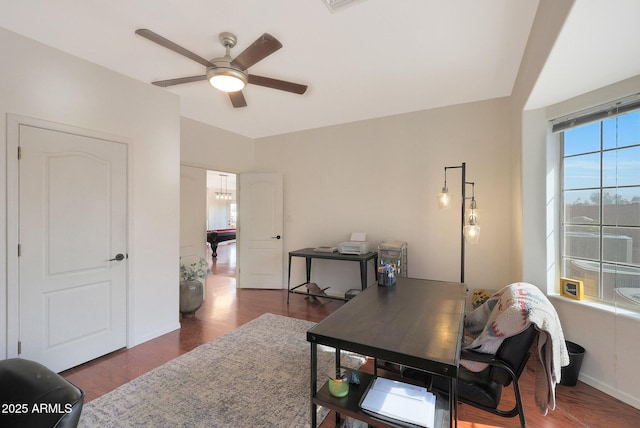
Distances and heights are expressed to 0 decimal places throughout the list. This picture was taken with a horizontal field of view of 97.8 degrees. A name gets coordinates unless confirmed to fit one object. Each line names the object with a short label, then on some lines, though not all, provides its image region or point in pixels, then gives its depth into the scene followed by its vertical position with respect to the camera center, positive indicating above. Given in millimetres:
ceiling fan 1807 +1099
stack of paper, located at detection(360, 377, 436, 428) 1292 -950
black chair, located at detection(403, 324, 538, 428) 1435 -878
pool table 8492 -797
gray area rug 1799 -1325
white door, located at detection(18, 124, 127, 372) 2178 -297
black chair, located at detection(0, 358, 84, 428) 1067 -760
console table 3604 -582
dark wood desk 1244 -621
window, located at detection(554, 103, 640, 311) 1956 +79
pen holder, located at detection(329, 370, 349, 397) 1488 -933
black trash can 2111 -1176
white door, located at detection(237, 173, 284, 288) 4828 -315
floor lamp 2393 -42
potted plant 3523 -1016
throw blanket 1393 -632
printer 3760 -459
